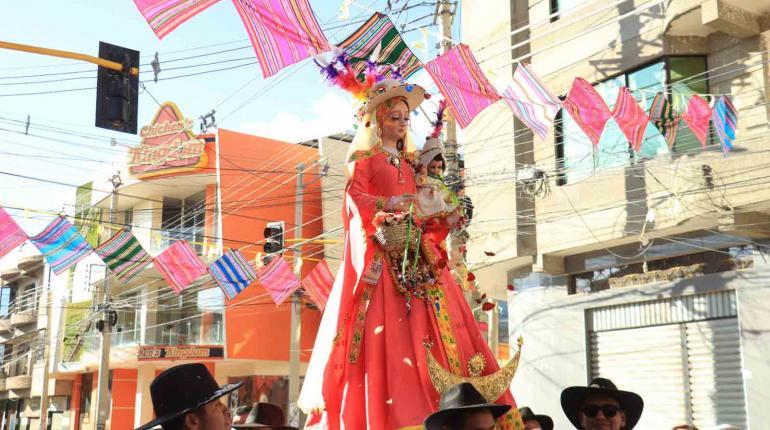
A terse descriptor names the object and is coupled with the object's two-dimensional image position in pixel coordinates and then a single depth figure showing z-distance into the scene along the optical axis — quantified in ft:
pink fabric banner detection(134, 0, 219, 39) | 22.21
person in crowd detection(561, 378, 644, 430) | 18.08
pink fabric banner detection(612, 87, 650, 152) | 39.55
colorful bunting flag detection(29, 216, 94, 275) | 54.75
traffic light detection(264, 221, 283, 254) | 69.41
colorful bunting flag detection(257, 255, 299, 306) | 68.54
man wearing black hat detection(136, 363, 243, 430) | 11.26
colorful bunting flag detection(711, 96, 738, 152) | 39.58
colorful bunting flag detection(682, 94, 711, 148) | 39.45
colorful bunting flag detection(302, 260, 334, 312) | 66.54
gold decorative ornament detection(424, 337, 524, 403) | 16.86
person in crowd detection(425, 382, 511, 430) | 13.55
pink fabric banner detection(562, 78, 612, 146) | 39.37
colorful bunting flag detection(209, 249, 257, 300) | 64.28
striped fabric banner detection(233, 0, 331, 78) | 24.62
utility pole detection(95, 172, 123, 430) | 89.92
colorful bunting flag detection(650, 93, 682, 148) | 40.70
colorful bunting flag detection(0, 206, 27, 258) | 49.32
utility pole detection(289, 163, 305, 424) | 81.76
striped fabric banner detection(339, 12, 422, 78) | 28.40
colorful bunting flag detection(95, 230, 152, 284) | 58.65
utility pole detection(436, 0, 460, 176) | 47.96
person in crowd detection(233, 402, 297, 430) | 18.74
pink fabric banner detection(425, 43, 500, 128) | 34.50
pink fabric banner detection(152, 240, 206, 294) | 65.36
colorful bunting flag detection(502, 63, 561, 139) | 37.32
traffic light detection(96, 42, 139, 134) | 35.88
